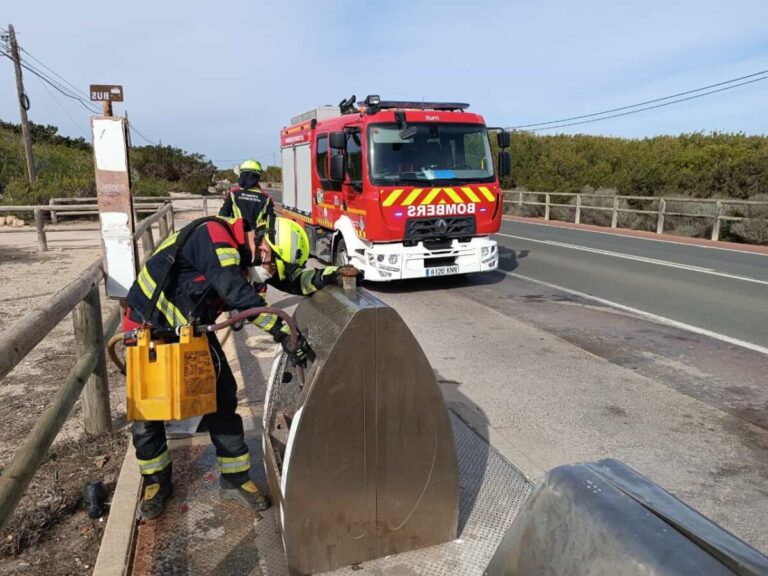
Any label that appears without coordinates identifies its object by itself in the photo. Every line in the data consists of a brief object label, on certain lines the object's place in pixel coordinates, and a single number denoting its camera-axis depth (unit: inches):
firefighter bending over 107.9
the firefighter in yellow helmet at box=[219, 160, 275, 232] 268.4
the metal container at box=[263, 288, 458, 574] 94.0
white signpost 203.6
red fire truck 333.1
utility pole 934.4
